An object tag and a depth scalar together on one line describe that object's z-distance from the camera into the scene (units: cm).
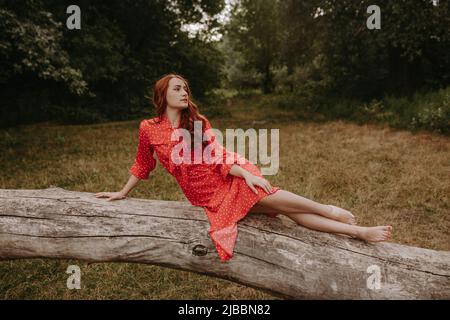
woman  302
